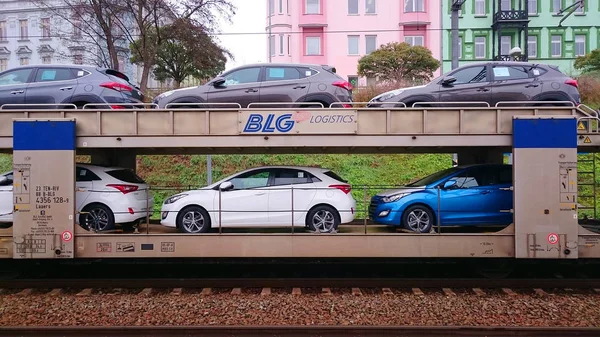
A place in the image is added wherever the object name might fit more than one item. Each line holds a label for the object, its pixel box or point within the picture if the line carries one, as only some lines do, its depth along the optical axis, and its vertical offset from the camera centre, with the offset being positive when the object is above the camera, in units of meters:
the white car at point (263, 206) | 8.84 -0.62
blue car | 8.92 -0.60
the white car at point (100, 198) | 8.73 -0.45
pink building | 32.59 +10.63
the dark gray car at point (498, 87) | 9.80 +1.90
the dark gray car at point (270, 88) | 9.83 +1.90
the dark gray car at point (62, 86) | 9.66 +1.90
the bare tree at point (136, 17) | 22.92 +8.29
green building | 31.59 +9.90
